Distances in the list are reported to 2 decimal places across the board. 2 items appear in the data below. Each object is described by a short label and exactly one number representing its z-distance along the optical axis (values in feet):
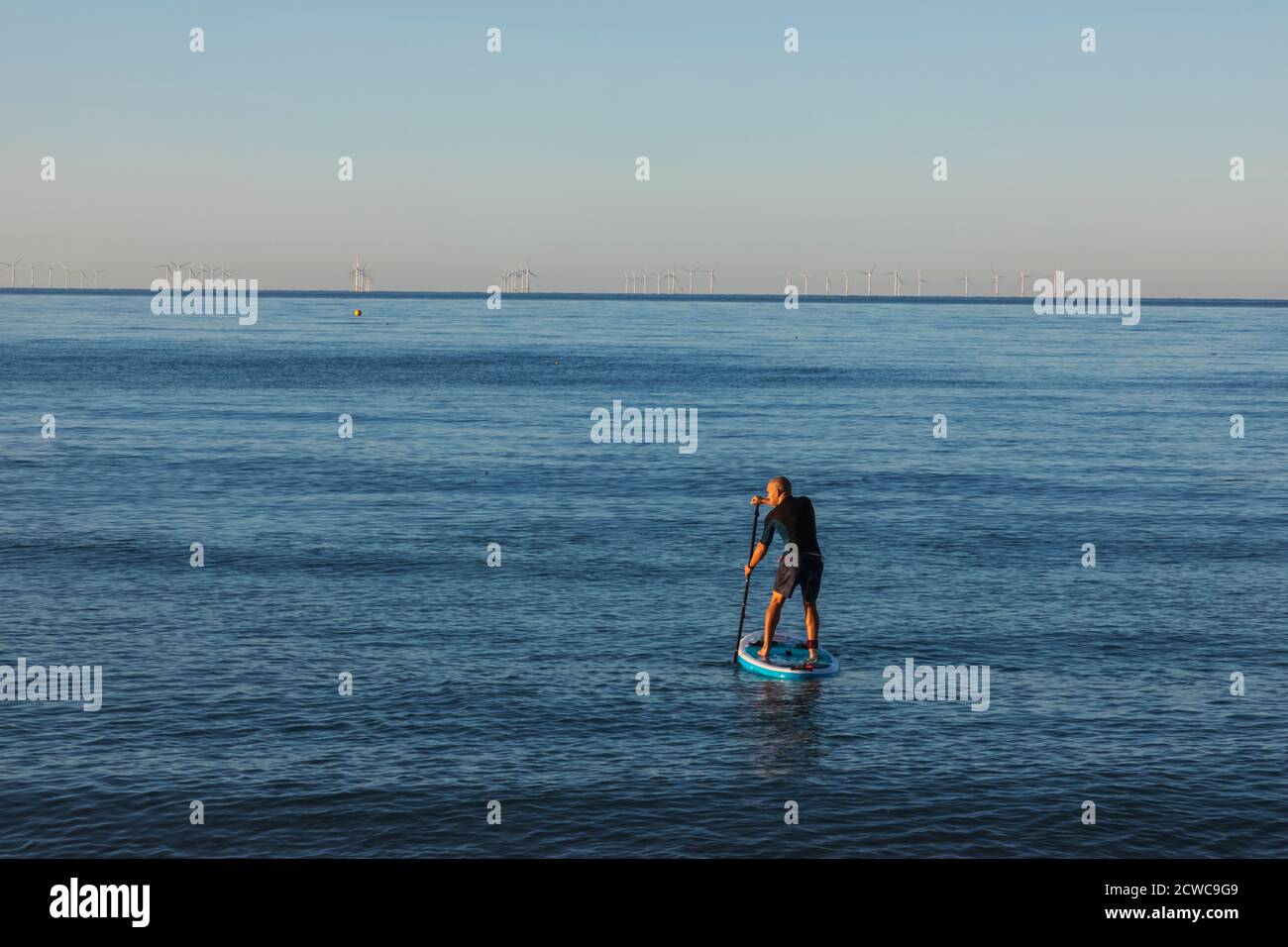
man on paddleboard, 71.05
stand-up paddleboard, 71.36
